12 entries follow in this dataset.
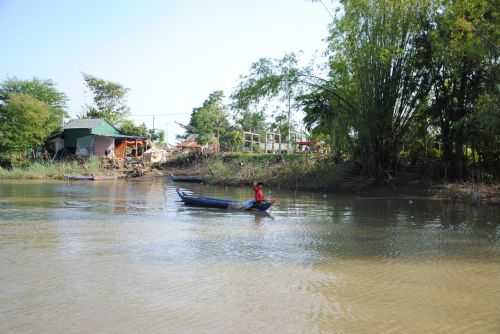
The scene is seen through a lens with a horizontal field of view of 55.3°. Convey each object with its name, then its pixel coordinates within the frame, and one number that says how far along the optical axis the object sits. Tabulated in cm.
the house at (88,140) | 3772
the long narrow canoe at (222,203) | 1581
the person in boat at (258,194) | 1575
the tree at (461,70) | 1714
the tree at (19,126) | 3622
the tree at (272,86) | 2311
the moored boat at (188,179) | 3145
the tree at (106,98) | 4375
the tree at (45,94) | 3896
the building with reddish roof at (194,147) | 3825
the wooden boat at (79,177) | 3245
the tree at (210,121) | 4474
